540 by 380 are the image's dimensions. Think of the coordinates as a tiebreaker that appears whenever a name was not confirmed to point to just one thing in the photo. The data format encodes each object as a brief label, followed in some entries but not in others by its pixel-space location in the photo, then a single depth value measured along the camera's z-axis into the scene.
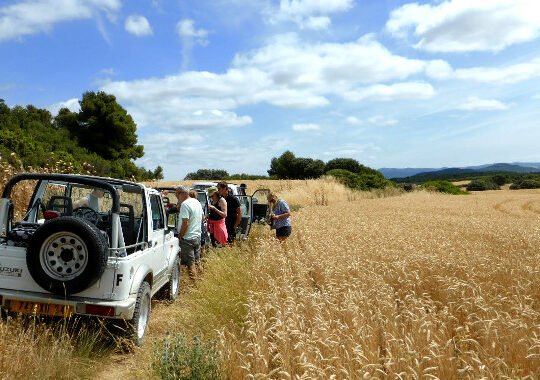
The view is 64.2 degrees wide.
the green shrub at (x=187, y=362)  3.70
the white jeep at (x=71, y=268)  4.63
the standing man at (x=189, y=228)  8.03
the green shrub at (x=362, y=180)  47.54
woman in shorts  9.87
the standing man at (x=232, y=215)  10.59
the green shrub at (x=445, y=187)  69.30
